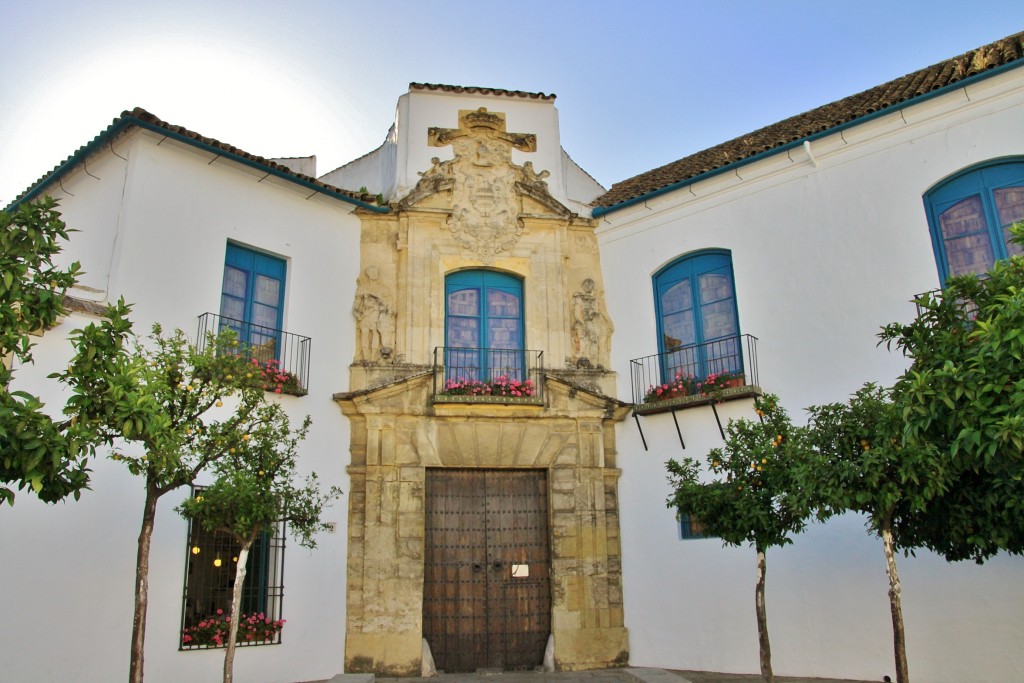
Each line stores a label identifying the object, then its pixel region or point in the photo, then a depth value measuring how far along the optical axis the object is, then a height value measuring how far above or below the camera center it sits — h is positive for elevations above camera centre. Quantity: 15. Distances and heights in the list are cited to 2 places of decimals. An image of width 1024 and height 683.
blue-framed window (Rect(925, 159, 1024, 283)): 9.41 +3.88
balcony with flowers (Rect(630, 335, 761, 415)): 10.71 +2.69
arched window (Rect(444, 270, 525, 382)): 11.72 +3.57
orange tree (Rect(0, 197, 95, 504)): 5.25 +1.67
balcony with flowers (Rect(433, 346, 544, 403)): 11.20 +2.83
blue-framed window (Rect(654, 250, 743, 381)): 11.17 +3.49
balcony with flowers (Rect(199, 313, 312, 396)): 10.12 +2.92
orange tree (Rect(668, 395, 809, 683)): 7.80 +0.92
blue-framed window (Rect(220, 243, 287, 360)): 10.50 +3.55
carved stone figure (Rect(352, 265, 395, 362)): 11.41 +3.46
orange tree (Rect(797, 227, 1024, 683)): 5.77 +1.05
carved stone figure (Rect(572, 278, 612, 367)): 12.02 +3.55
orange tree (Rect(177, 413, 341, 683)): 7.44 +0.89
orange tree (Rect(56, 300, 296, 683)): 5.84 +1.43
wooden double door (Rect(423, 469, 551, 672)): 10.74 +0.38
